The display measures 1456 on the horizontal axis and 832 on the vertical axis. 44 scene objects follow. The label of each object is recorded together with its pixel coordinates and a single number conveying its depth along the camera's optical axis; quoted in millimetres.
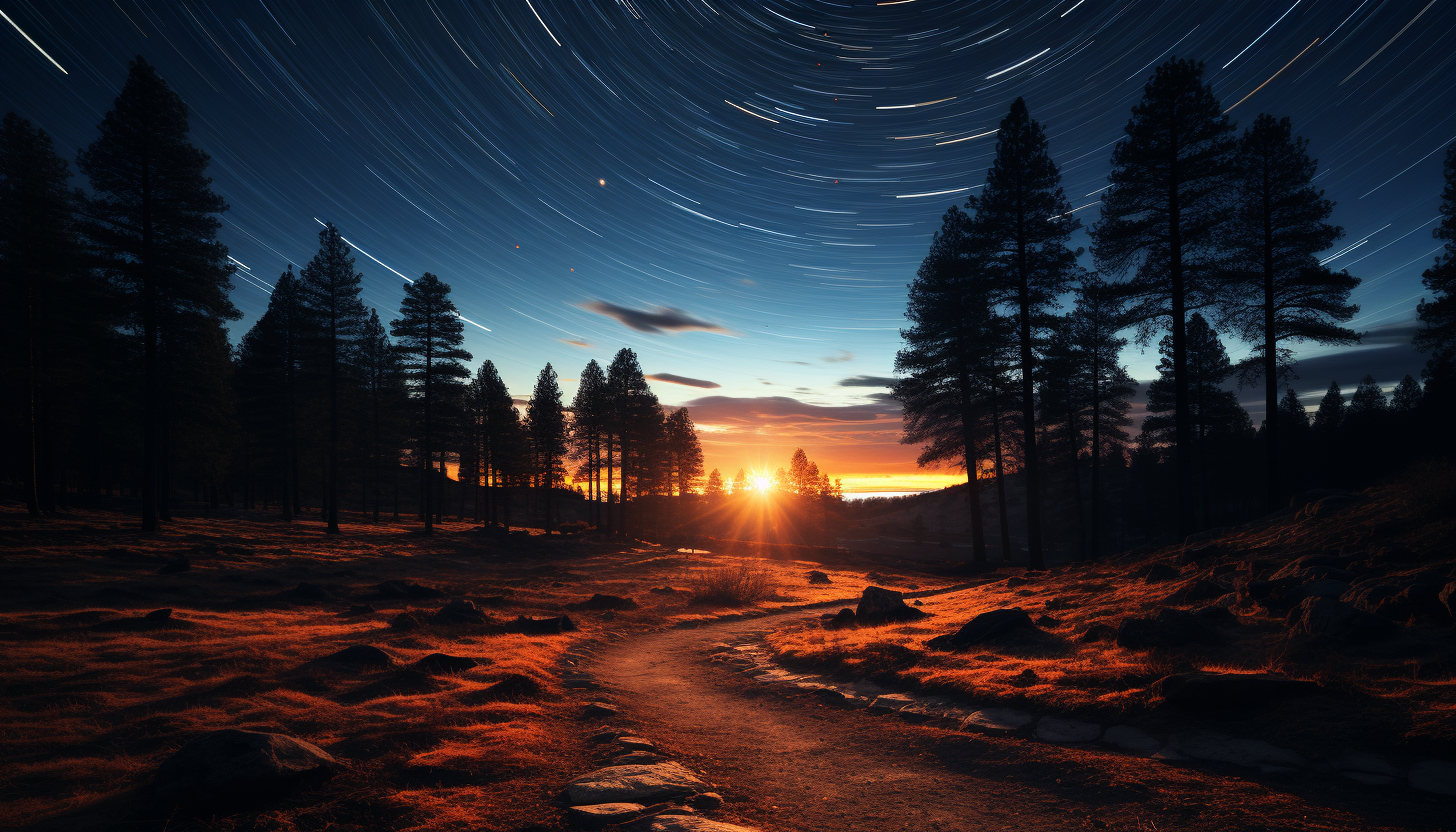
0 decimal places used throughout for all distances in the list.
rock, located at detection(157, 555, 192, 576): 17047
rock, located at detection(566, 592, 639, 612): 19281
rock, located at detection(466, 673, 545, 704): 8922
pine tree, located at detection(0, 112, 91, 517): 24234
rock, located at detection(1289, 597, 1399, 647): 6855
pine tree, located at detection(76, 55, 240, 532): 22109
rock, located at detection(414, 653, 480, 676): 10117
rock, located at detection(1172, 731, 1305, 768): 5160
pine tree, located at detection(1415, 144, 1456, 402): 24203
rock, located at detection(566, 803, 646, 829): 4915
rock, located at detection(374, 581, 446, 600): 18453
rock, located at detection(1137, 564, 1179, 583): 12438
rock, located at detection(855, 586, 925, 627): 14383
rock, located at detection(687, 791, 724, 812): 5312
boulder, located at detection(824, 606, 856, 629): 14672
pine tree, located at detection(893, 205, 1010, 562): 25808
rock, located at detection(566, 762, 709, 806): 5387
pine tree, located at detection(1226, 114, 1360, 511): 19531
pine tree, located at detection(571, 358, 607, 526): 50972
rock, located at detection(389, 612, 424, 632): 13859
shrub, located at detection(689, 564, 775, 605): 21162
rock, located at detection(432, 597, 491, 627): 14977
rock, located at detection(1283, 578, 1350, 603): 8251
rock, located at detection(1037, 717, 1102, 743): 6227
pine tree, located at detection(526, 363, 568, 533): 55094
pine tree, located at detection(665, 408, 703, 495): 68125
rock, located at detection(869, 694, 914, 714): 8234
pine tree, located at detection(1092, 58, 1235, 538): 17000
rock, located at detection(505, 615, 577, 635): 15148
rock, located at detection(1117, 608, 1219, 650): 8156
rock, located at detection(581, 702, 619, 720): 8469
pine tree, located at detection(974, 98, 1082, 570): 20953
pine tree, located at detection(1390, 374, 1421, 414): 70688
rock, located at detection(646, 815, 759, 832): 4688
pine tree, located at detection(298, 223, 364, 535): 31562
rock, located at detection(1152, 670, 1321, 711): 5898
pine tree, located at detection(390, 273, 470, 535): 35750
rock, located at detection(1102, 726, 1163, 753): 5793
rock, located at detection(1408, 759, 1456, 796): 4362
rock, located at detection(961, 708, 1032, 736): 6793
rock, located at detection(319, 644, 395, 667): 10234
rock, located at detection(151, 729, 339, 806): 4801
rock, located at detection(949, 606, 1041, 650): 10453
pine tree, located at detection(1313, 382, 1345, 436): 69500
